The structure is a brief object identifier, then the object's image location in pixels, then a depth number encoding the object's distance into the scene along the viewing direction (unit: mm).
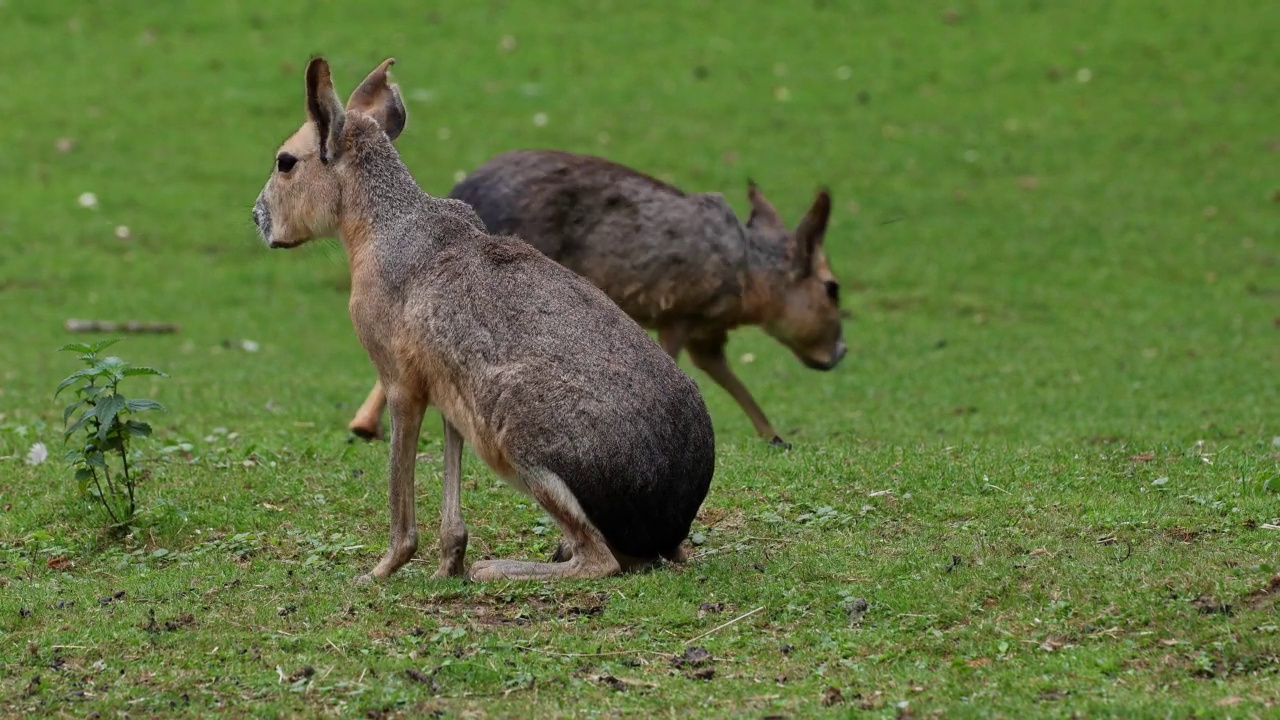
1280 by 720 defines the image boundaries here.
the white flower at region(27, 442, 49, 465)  17937
